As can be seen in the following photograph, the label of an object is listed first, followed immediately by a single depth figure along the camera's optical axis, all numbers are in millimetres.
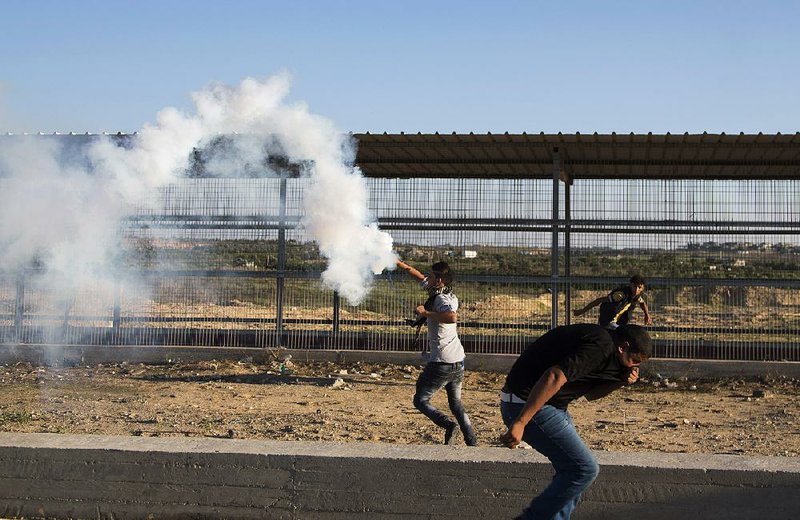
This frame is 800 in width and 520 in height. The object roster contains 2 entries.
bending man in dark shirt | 4547
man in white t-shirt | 7266
